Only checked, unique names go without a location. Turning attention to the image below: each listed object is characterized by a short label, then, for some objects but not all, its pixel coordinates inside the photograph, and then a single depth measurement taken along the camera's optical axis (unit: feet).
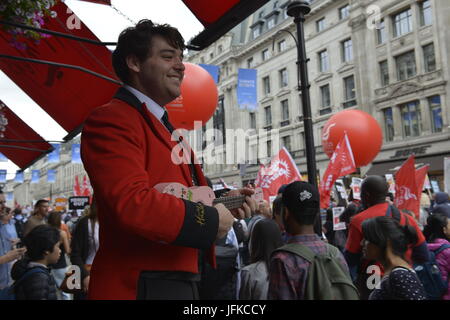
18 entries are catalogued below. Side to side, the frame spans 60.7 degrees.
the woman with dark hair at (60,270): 22.51
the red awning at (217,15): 9.25
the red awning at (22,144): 23.84
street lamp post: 15.42
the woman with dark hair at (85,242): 14.96
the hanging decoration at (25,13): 9.72
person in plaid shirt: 7.45
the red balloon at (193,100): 16.88
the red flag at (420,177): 25.84
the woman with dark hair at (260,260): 10.64
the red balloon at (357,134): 31.27
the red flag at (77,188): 53.36
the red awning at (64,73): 14.32
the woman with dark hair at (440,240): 13.15
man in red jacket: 4.15
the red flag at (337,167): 24.02
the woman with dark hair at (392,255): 8.48
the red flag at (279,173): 26.96
